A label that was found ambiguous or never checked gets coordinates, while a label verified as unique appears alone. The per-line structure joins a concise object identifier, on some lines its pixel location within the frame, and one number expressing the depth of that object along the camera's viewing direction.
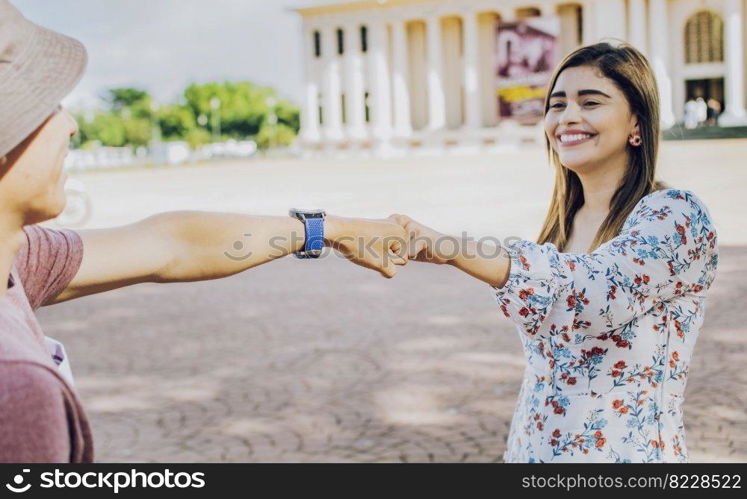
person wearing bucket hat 1.05
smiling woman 2.12
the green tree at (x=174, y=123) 95.12
